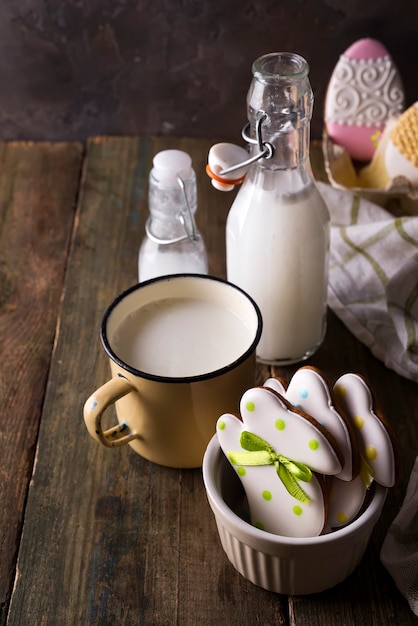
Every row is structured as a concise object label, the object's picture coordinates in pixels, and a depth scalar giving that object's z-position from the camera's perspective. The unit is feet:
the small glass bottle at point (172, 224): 2.66
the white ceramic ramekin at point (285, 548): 1.97
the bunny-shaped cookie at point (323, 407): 1.96
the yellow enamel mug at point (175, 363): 2.26
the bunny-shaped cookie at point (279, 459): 1.94
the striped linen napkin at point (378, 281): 2.81
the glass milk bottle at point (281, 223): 2.38
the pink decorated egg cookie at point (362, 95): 3.54
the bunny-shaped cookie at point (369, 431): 1.97
